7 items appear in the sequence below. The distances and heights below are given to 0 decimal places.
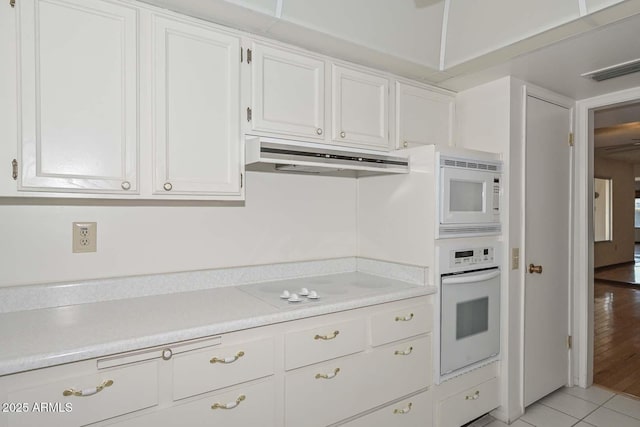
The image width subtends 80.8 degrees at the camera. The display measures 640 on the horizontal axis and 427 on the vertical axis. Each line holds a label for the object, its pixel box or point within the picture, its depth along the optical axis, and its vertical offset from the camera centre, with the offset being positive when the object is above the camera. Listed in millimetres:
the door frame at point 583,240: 2896 -230
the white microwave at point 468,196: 2107 +83
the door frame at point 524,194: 2492 +122
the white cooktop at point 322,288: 1819 -433
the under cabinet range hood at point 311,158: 1739 +268
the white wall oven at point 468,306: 2162 -575
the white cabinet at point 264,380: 1217 -666
